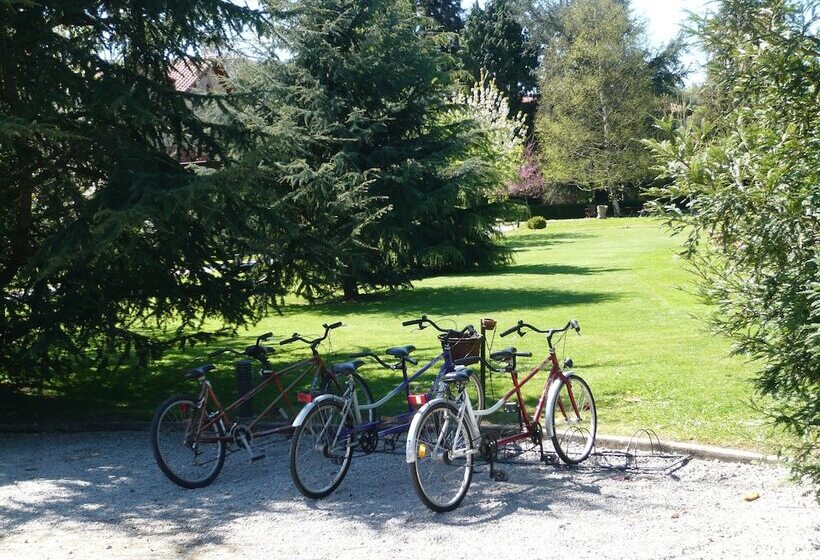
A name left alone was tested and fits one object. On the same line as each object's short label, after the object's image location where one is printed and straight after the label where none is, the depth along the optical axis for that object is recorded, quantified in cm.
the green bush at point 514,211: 2641
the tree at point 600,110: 6012
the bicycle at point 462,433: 587
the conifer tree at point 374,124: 2025
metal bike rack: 687
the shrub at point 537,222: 5431
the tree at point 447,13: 6988
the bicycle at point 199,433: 666
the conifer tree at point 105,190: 798
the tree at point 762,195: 495
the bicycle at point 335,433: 623
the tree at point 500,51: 6869
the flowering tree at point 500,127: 4516
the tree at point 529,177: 6209
